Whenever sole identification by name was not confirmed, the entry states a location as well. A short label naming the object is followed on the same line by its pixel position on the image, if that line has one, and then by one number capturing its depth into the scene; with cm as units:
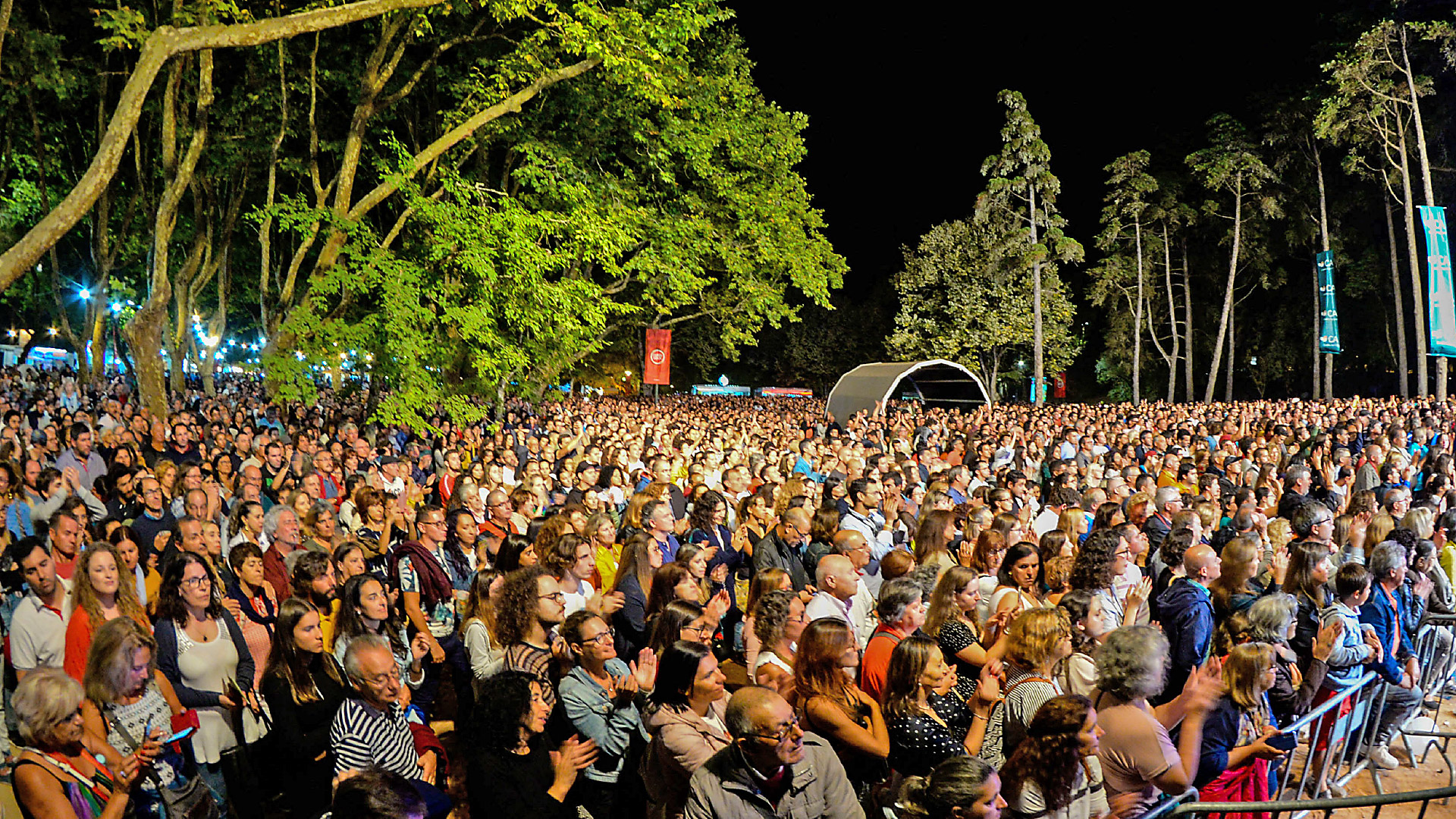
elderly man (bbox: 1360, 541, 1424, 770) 541
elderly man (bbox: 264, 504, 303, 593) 662
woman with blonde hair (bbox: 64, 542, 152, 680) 464
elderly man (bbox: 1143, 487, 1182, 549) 794
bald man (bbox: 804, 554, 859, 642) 527
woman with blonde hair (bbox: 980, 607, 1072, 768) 371
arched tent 2669
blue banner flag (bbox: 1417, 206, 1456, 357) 2195
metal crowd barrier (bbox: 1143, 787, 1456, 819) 314
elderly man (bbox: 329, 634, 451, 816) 358
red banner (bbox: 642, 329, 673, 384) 2805
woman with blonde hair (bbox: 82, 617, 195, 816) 364
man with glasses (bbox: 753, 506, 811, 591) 713
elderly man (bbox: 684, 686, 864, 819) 304
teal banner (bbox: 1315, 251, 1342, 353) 2838
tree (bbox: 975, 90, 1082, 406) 3372
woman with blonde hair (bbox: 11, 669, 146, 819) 313
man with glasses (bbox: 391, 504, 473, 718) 521
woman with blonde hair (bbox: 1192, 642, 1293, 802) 383
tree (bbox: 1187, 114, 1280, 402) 3491
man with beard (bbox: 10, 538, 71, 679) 458
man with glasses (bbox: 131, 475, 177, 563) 703
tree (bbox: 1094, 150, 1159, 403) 3784
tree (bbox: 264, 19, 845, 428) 1484
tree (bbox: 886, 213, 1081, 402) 3869
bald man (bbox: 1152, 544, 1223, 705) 506
